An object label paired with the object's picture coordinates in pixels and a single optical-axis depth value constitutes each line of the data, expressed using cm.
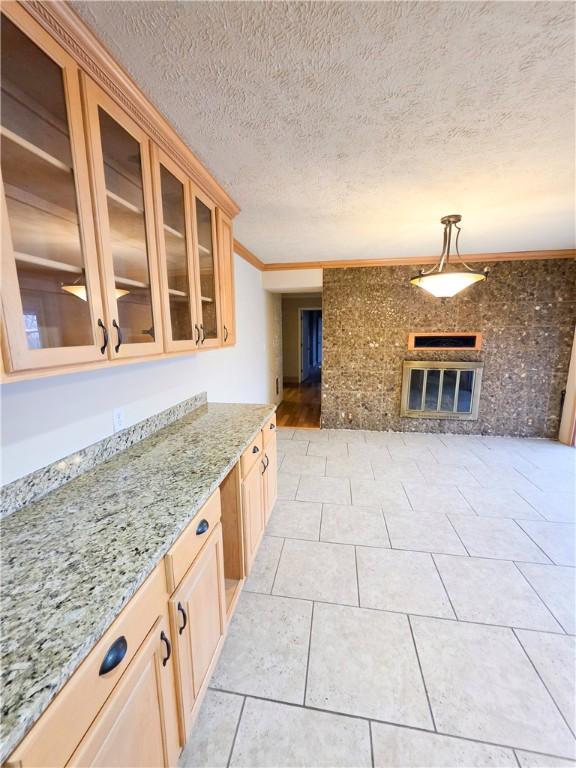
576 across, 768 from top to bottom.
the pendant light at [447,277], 249
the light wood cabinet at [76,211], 81
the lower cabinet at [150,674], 58
